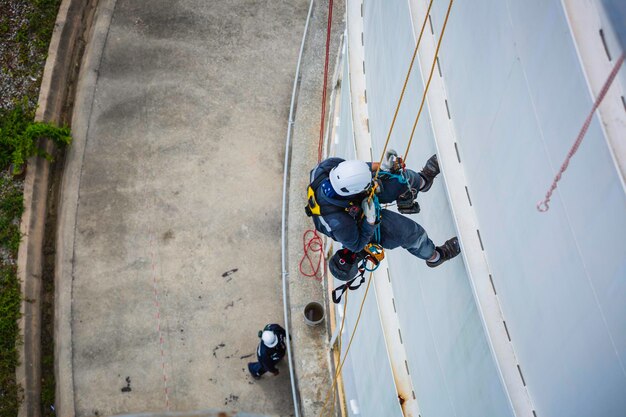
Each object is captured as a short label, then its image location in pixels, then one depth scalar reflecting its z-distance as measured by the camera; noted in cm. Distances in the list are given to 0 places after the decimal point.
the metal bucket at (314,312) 949
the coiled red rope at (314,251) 989
